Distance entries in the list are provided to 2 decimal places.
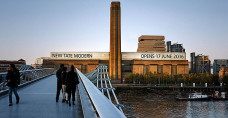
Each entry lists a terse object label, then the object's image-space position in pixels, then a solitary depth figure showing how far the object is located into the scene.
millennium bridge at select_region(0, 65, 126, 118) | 2.08
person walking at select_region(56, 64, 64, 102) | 10.72
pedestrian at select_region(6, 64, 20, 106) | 9.59
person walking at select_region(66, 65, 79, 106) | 8.99
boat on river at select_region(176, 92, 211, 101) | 97.66
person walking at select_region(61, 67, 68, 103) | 10.01
